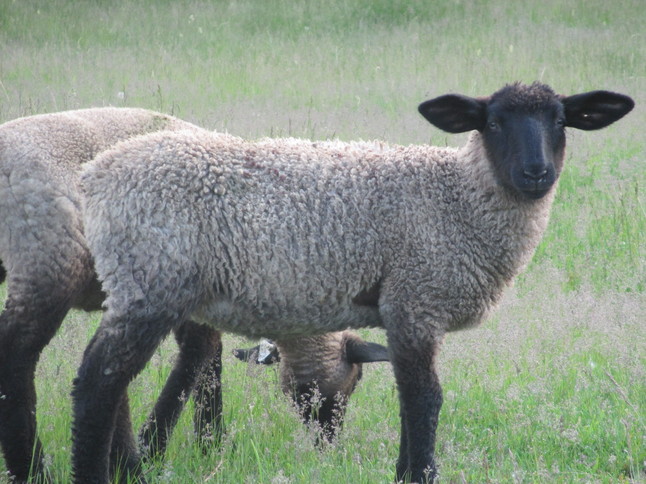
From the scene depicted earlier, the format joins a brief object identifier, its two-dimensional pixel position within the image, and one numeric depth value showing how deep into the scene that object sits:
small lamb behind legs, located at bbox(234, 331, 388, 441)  12.02
